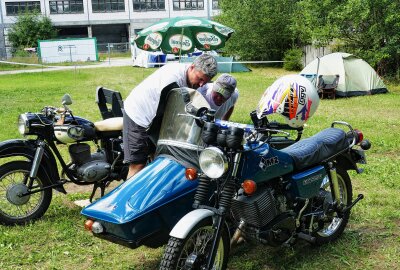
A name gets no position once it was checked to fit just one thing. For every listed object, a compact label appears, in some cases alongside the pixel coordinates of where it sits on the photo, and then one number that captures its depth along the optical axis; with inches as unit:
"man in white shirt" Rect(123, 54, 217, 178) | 161.8
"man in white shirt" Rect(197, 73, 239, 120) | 148.9
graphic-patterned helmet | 136.6
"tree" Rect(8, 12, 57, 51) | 2119.8
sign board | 1577.3
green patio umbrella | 517.0
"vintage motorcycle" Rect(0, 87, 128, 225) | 187.8
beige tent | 605.9
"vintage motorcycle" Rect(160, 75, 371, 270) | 120.9
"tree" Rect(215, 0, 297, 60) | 1103.6
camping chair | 597.5
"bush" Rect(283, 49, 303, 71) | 1013.2
